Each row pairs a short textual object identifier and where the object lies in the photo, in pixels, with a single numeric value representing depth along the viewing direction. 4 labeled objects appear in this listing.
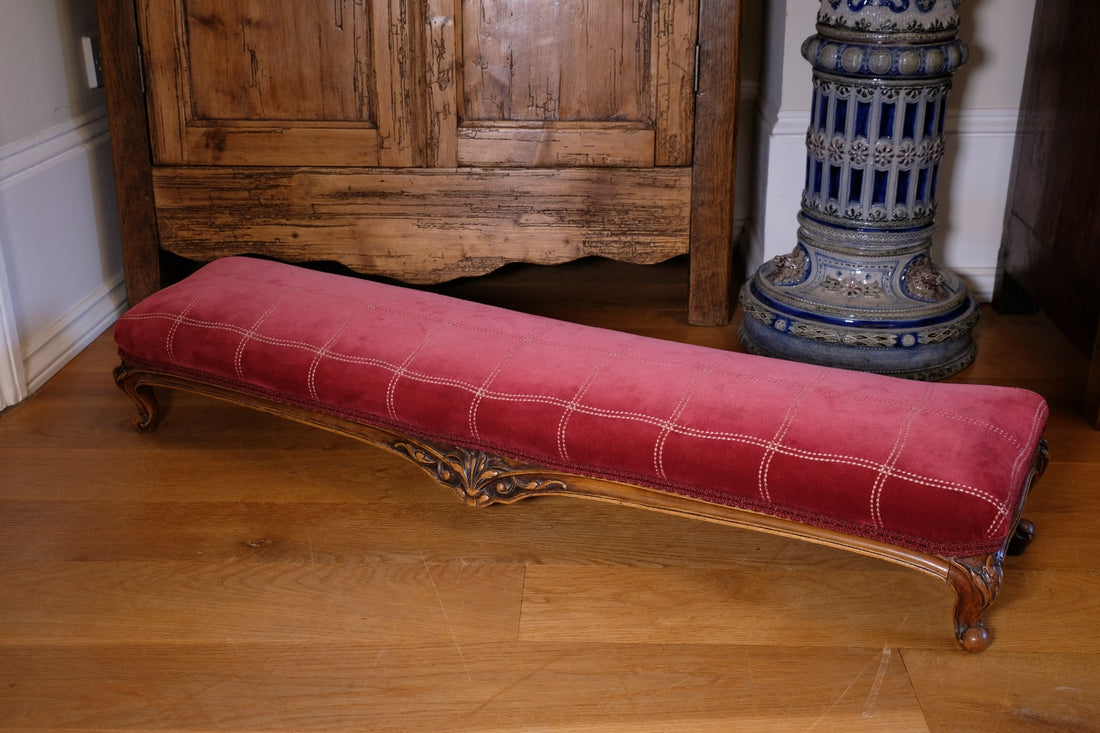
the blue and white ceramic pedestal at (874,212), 2.11
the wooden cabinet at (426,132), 2.37
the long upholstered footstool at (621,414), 1.42
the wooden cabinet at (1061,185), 2.18
